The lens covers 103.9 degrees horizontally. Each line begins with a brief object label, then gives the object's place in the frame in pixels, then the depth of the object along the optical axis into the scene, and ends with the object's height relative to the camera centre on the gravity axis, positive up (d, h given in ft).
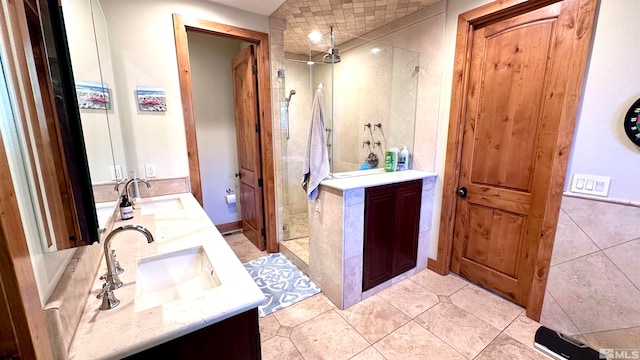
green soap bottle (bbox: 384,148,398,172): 8.50 -0.86
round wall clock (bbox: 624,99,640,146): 4.50 +0.19
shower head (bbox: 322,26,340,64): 8.68 +2.72
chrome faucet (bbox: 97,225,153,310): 2.77 -1.70
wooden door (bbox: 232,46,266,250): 9.05 -0.29
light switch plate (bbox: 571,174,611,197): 4.97 -1.02
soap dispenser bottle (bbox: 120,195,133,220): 5.45 -1.60
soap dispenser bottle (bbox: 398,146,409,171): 8.58 -0.86
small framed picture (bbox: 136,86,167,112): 6.81 +1.00
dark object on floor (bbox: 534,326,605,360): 5.16 -4.49
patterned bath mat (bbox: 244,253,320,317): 6.99 -4.56
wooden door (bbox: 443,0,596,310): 5.40 -0.05
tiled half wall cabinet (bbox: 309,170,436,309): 6.44 -2.69
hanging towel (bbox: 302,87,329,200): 6.89 -0.50
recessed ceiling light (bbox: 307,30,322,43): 9.51 +3.85
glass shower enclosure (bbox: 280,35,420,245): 8.71 +1.19
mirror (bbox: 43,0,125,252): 3.83 +0.81
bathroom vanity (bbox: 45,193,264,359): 2.36 -1.89
